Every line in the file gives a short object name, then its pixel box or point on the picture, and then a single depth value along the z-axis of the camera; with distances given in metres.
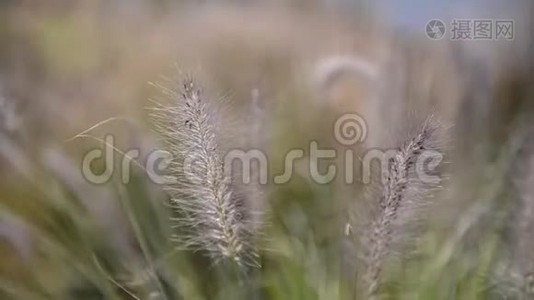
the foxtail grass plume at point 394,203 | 0.89
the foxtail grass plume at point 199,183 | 0.89
